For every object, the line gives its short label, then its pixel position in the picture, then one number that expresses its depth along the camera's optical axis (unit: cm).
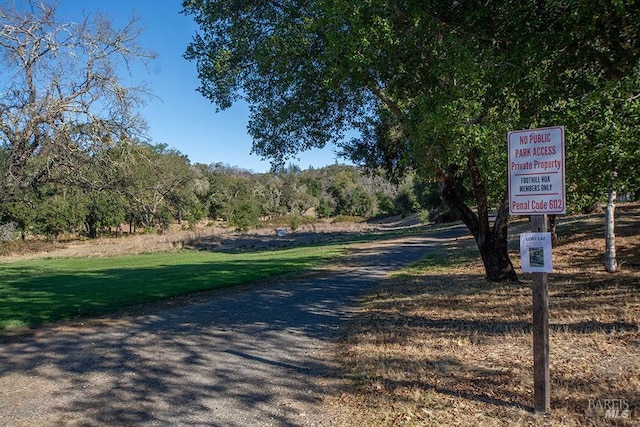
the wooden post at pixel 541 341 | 422
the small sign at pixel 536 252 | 414
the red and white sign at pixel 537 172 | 412
